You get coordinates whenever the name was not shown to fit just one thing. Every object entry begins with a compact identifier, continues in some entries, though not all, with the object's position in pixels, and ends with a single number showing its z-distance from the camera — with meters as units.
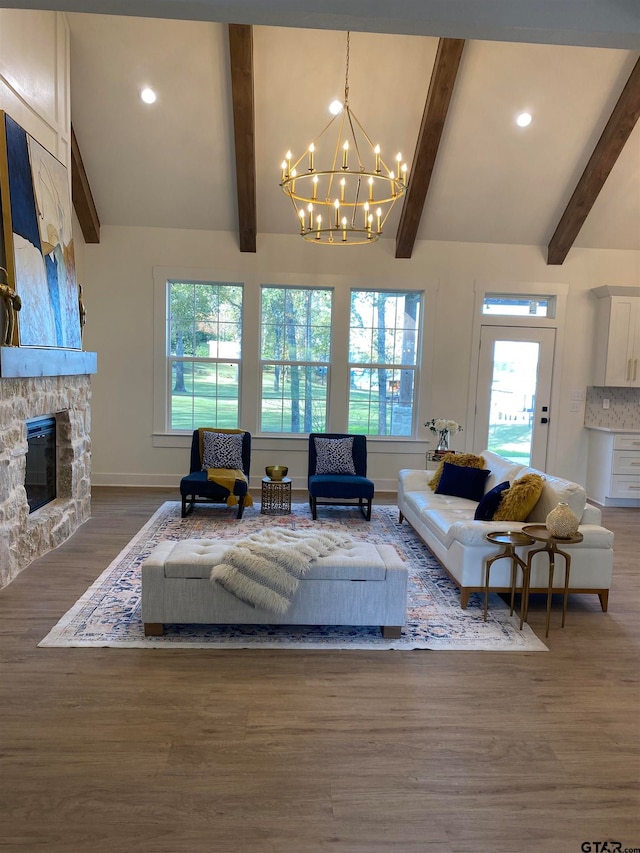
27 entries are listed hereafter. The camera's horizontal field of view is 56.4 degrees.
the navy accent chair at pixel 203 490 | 5.67
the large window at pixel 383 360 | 7.25
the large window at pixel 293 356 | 7.20
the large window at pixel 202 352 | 7.14
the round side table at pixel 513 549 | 3.59
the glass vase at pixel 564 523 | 3.55
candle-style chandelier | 6.04
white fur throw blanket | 3.24
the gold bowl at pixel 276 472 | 6.01
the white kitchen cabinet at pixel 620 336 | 6.99
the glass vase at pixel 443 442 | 6.36
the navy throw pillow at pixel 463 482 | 5.19
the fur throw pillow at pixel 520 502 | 4.02
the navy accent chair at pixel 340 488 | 5.82
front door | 7.29
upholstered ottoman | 3.27
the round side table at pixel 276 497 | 5.97
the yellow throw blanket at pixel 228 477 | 5.69
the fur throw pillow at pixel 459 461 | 5.36
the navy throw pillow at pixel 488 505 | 4.09
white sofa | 3.77
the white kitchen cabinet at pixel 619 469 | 6.84
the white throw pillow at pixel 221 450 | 6.16
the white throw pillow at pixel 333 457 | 6.29
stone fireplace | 3.98
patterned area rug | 3.29
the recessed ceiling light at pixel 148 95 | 5.55
